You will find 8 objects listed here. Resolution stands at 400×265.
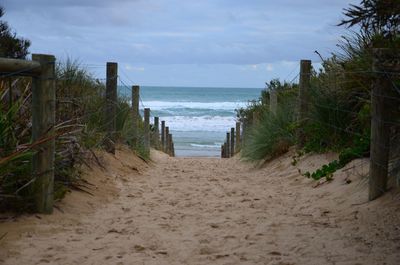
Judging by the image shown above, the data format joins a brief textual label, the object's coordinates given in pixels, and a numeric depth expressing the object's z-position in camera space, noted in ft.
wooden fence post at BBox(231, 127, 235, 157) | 80.64
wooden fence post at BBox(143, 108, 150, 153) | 45.55
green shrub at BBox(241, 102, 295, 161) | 35.78
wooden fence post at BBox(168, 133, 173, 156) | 84.14
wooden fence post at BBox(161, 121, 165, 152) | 75.36
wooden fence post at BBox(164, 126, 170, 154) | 81.72
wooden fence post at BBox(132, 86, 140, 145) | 40.24
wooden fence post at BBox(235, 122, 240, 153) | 72.69
